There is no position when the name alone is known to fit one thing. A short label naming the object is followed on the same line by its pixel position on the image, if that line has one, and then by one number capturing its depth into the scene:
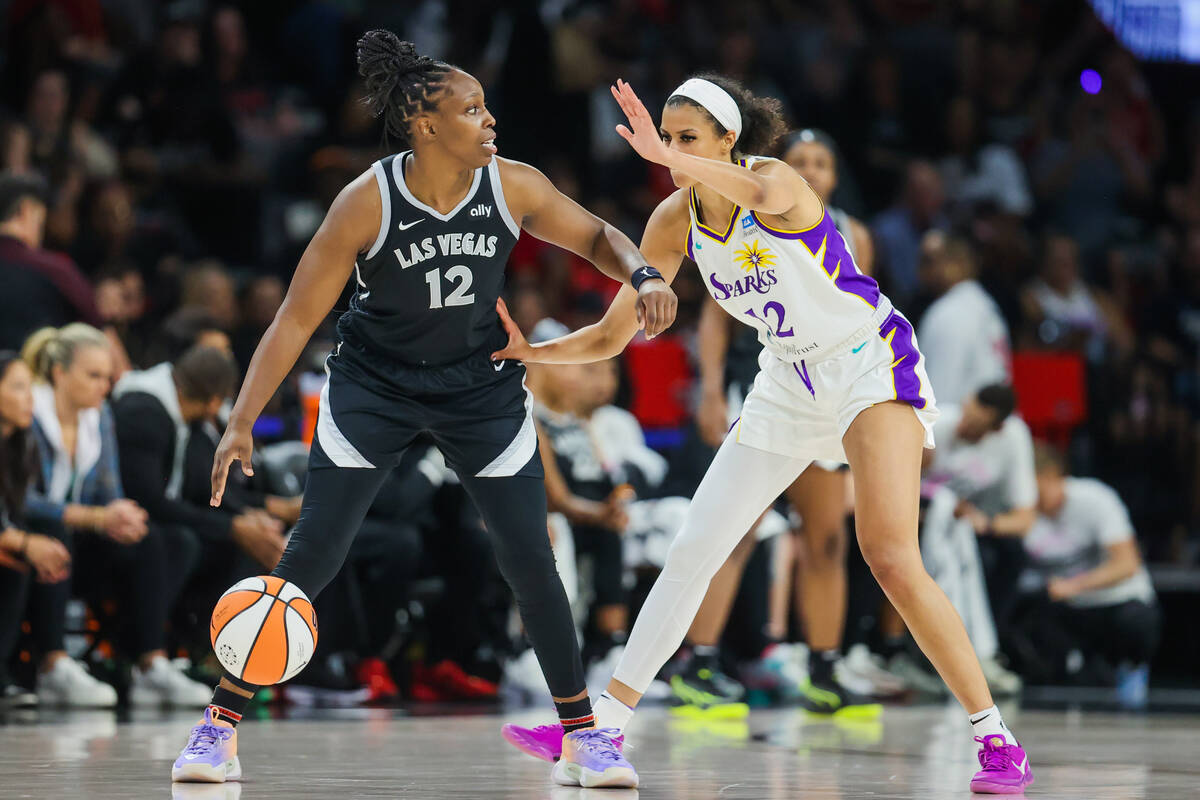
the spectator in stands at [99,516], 14.15
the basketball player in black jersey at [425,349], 9.03
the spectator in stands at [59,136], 19.62
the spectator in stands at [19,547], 13.52
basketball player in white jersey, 9.36
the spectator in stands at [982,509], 18.00
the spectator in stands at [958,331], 19.05
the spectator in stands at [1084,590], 19.23
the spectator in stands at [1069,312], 23.08
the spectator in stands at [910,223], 23.34
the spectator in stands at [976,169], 25.62
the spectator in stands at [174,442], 14.59
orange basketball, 8.81
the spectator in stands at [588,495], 16.58
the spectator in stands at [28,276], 15.69
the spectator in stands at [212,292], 17.94
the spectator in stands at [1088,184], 25.97
